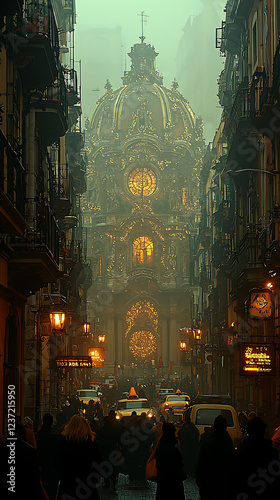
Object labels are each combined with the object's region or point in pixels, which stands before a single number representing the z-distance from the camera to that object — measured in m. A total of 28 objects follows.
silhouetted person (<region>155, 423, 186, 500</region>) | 13.58
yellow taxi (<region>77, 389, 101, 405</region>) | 51.09
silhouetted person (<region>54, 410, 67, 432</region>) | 30.42
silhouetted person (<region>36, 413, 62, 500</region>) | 15.05
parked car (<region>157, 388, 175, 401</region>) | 58.19
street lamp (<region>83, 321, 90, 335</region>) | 51.73
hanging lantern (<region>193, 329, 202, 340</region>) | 58.97
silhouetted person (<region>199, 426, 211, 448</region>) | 21.07
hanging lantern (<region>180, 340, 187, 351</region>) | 71.56
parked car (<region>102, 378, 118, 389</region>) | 66.19
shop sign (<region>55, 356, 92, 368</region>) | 37.94
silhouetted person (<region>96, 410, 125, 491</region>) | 23.17
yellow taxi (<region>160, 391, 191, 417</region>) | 36.69
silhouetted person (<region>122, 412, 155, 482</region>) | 24.14
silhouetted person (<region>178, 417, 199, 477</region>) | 23.39
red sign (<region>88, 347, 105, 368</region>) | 60.28
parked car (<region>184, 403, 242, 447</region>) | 23.89
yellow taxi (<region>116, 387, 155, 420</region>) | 34.81
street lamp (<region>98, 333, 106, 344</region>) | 70.56
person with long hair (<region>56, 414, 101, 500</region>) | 11.27
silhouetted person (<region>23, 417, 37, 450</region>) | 14.44
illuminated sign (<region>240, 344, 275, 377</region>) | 26.97
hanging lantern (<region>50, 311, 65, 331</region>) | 34.06
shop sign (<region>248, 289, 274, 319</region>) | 27.41
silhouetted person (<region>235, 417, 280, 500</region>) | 10.84
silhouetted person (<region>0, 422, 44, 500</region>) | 10.04
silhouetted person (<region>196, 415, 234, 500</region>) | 12.97
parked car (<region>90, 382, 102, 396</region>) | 64.66
